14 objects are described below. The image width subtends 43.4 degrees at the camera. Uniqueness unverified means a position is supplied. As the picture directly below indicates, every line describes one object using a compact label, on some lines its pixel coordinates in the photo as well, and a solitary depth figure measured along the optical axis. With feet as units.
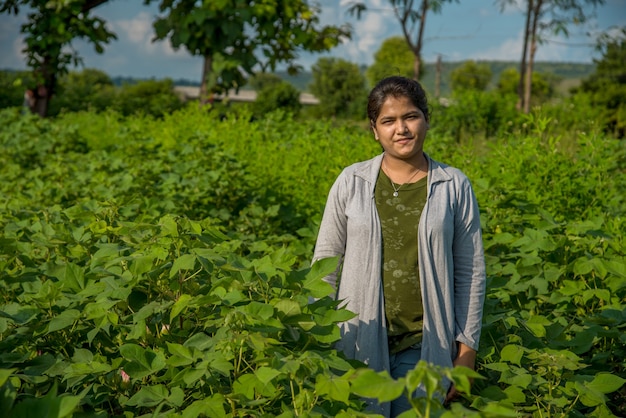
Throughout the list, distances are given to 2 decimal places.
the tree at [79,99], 62.95
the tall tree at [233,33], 44.52
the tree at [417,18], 51.31
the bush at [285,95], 99.08
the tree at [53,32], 49.85
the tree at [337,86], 176.04
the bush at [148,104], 58.62
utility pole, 114.46
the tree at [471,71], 226.67
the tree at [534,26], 55.06
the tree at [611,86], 70.54
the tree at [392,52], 209.22
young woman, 7.93
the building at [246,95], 259.04
